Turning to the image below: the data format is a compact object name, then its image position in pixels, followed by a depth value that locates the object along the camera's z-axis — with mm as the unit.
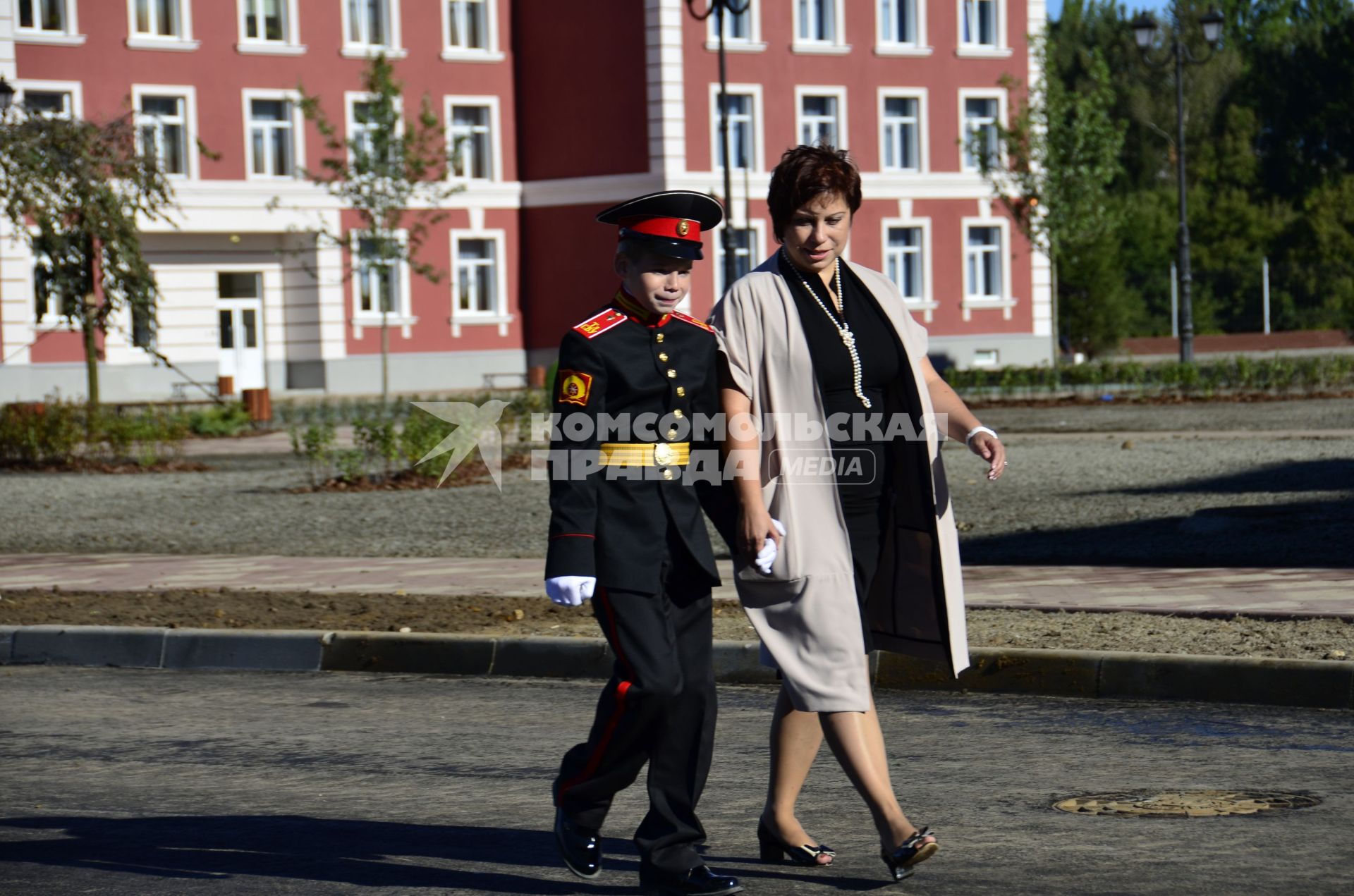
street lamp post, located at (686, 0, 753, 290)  33594
